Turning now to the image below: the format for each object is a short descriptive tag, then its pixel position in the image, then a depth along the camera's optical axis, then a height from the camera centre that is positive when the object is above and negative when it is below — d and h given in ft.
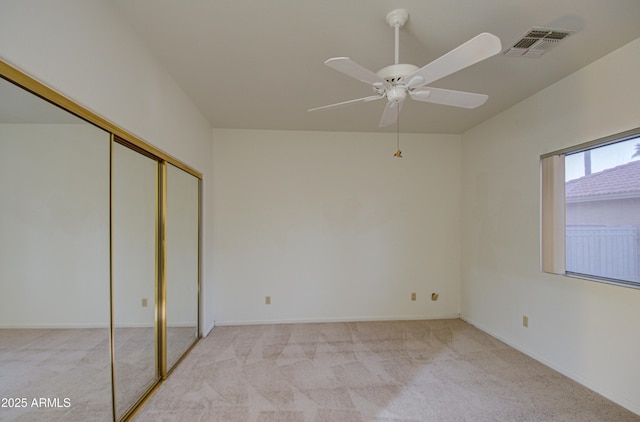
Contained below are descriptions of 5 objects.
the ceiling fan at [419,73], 4.45 +2.47
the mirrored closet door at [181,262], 8.66 -1.71
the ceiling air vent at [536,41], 6.31 +3.92
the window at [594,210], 7.11 +0.00
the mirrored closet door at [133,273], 6.10 -1.45
